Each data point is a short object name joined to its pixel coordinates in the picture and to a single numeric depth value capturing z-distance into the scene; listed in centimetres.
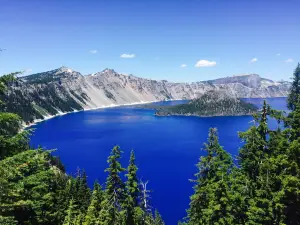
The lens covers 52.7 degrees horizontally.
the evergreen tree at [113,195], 3173
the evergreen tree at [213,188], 2550
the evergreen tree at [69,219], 3139
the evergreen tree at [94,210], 3270
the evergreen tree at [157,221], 5525
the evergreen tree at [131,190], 3203
